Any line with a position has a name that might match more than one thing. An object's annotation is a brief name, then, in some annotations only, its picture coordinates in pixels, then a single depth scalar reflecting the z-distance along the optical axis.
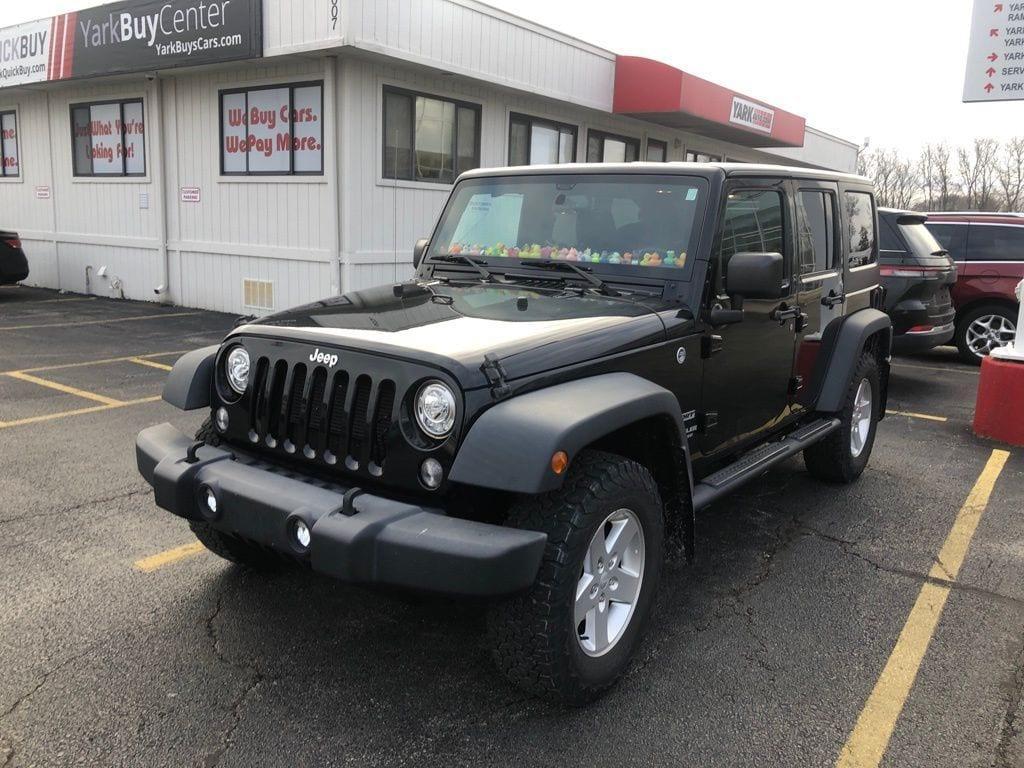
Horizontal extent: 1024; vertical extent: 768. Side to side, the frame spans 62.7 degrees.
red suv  10.18
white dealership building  10.60
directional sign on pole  7.35
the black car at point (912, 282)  8.55
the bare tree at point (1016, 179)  57.03
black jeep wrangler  2.60
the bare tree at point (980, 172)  59.29
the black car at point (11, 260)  13.69
